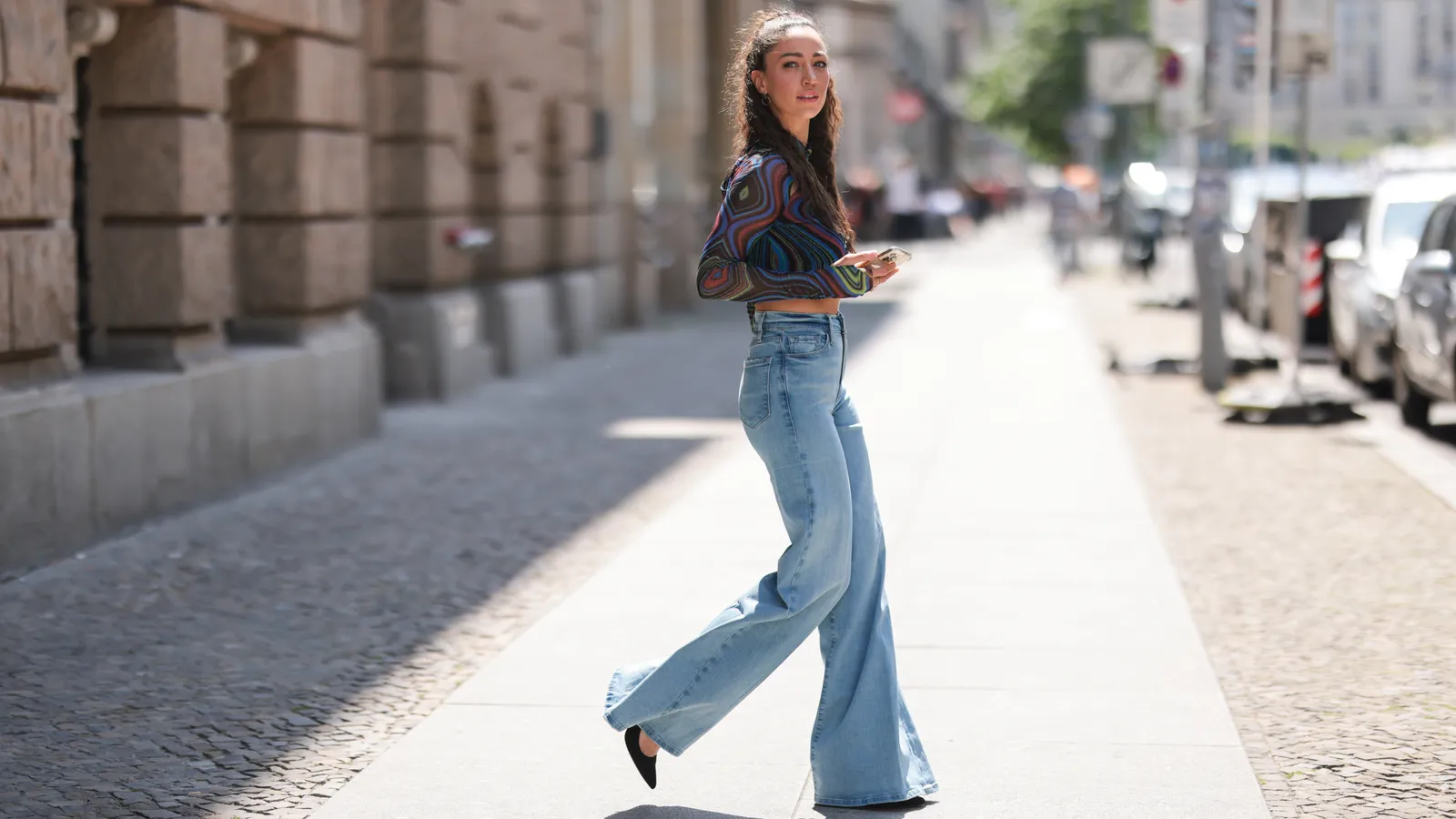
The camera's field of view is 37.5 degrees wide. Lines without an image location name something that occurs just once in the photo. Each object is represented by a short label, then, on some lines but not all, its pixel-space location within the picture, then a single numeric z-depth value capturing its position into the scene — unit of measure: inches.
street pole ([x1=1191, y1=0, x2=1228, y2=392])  623.2
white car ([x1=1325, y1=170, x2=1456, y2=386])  602.2
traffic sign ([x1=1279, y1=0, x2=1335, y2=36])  562.9
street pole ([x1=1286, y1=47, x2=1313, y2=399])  557.3
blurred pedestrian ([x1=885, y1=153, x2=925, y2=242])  2142.0
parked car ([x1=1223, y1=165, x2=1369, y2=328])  829.8
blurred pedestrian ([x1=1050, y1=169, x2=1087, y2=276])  1380.4
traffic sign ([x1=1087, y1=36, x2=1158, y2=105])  1191.6
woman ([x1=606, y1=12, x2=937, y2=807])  194.7
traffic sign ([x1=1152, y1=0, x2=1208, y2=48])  700.7
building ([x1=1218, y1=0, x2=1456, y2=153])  4133.9
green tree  3122.5
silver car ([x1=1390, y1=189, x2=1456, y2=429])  510.6
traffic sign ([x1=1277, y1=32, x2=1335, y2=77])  561.0
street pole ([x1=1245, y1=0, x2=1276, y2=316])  578.2
